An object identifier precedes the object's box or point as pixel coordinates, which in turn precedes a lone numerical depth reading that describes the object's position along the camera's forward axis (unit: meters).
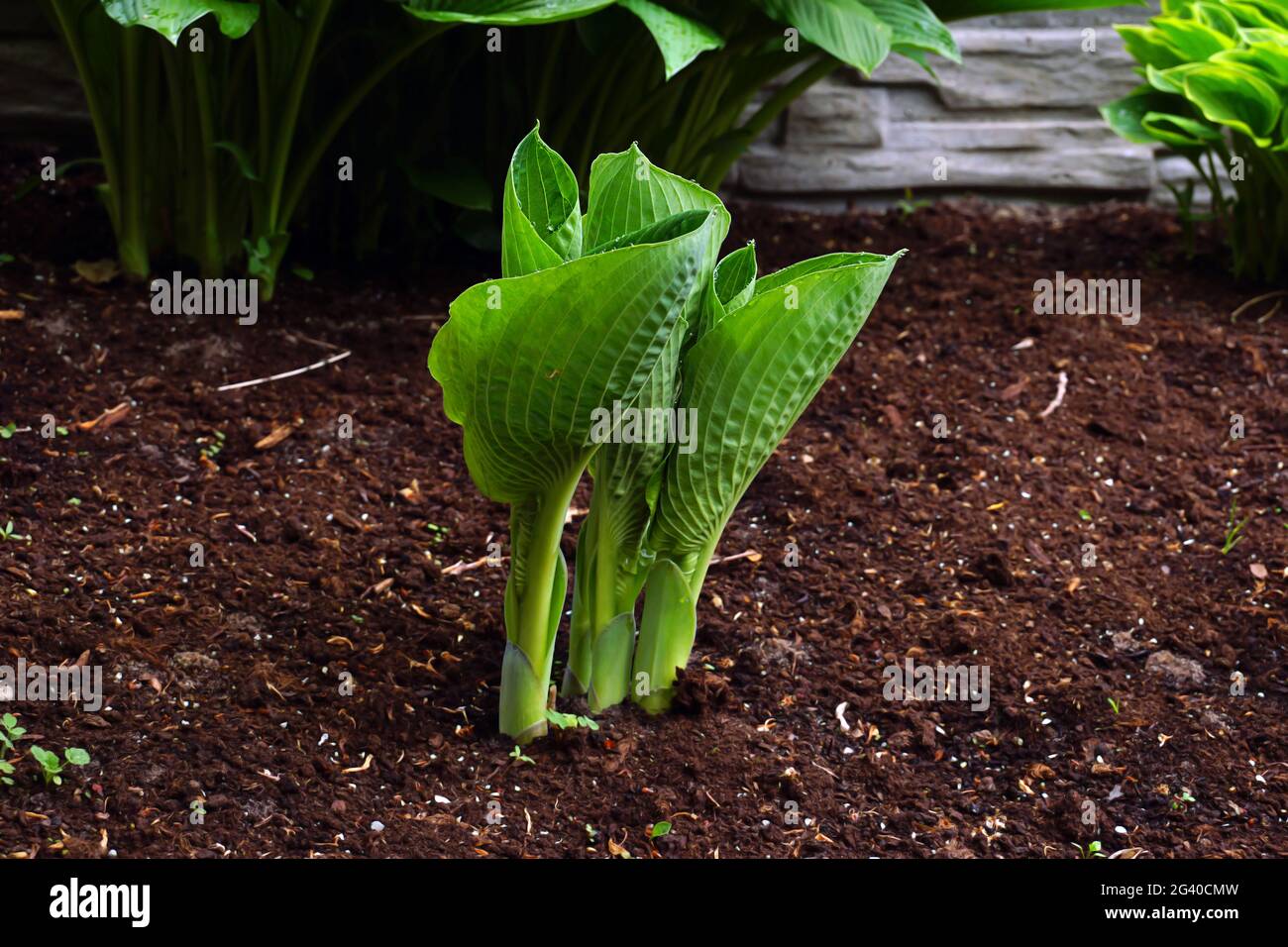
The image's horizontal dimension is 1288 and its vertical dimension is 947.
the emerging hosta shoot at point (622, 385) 1.31
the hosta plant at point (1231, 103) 2.73
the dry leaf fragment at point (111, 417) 2.26
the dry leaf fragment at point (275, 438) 2.29
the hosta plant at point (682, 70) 2.57
